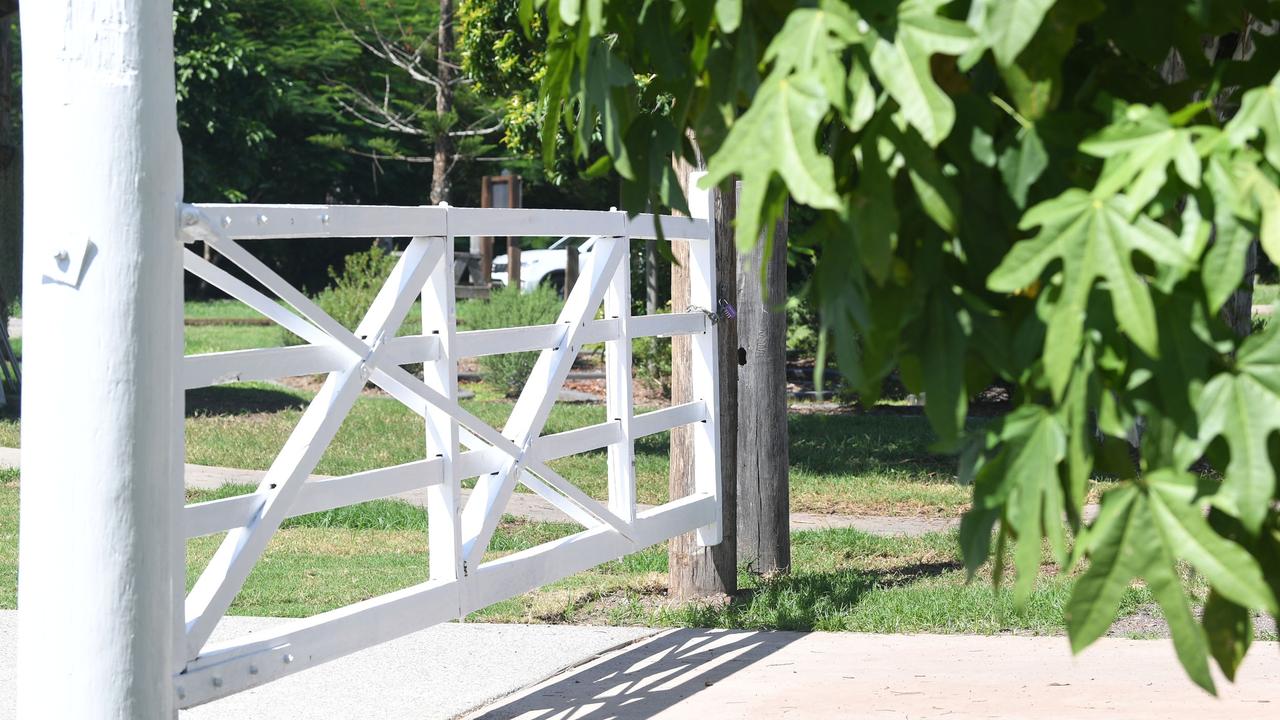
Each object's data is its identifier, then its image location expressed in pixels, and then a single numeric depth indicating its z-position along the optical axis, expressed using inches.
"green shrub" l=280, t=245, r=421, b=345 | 635.5
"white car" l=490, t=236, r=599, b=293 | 1217.4
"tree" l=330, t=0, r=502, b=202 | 943.0
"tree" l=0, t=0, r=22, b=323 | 544.4
